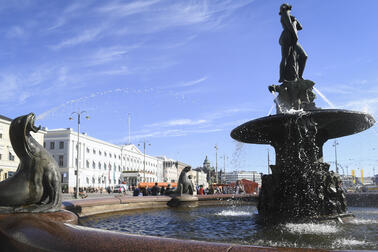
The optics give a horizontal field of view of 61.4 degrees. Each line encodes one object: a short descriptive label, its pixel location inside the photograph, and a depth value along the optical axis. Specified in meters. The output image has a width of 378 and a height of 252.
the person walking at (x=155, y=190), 17.81
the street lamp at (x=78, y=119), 33.32
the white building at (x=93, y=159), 64.06
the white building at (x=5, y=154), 45.49
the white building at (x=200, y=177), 136.98
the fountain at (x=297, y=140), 7.09
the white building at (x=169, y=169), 126.00
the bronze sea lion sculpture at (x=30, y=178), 4.03
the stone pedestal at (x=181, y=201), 11.79
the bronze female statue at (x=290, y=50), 8.76
